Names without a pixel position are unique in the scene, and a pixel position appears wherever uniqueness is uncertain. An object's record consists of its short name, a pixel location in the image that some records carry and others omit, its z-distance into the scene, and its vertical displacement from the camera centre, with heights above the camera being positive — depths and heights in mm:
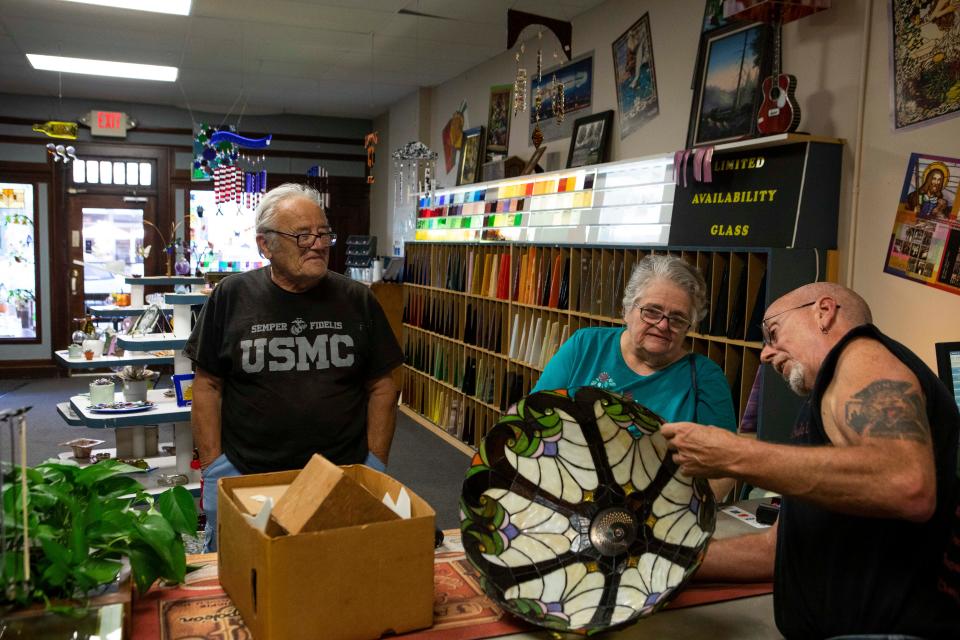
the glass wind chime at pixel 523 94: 4566 +918
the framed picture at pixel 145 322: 5242 -523
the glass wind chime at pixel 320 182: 10320 +847
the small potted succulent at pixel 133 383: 5105 -884
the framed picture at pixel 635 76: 4977 +1137
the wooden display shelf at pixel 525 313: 3602 -363
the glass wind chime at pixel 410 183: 7820 +711
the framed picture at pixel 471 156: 7367 +889
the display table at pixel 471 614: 1395 -649
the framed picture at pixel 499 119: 6934 +1166
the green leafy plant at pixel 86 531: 1281 -507
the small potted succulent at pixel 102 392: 4953 -922
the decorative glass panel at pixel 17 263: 9648 -318
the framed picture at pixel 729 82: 4008 +921
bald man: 1170 -306
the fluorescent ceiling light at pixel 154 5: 5496 +1609
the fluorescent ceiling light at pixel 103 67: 7559 +1625
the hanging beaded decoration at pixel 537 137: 5770 +836
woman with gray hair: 2217 -279
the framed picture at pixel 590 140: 5418 +795
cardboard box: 1265 -519
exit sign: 9656 +1382
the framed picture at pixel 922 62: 3105 +807
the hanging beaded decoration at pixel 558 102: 4662 +893
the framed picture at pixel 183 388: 4961 -886
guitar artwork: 3582 +696
